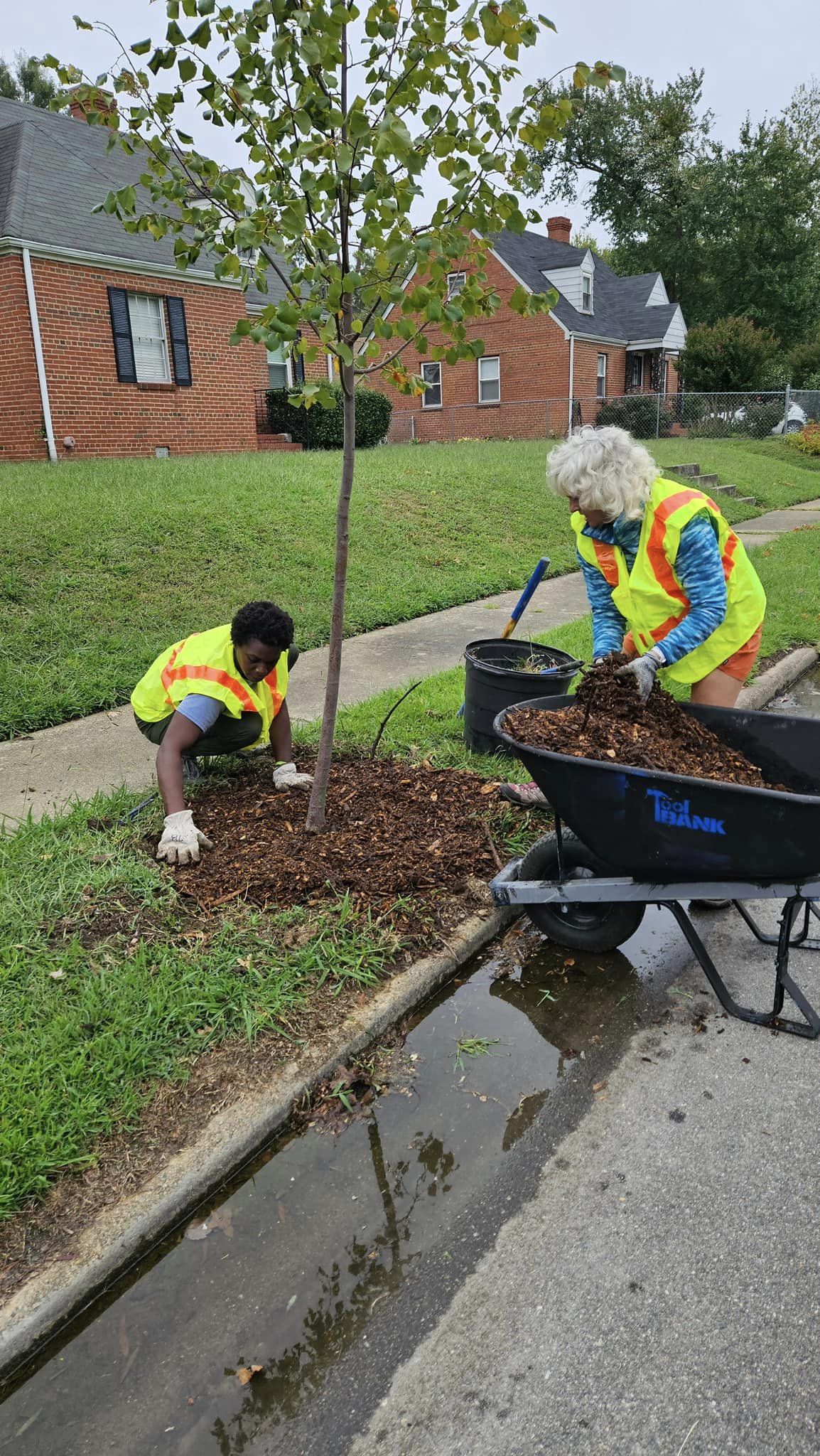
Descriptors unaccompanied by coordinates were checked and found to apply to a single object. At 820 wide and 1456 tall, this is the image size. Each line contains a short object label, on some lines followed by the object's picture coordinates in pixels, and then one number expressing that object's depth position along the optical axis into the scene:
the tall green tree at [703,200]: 39.66
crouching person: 3.52
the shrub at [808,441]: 24.83
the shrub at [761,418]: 25.55
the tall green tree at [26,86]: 36.19
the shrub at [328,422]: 17.97
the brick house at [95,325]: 13.97
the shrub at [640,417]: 25.44
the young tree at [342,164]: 2.66
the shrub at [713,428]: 26.14
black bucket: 4.19
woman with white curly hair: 3.37
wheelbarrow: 2.58
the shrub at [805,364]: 37.03
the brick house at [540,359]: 26.83
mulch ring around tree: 3.40
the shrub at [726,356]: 29.95
